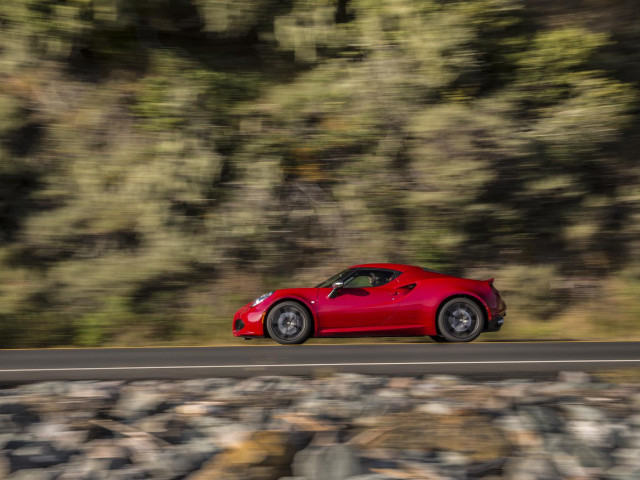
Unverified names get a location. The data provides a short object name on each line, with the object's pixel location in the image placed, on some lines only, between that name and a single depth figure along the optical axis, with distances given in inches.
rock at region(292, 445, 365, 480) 239.9
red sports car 442.0
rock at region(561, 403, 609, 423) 270.8
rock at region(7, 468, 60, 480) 243.8
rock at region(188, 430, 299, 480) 244.2
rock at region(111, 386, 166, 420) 280.7
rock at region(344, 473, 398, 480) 237.6
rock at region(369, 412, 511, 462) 253.9
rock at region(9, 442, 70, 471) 253.1
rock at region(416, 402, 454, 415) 274.1
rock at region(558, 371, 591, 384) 314.7
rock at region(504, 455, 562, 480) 242.4
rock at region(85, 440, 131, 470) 251.8
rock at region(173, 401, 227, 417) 279.1
